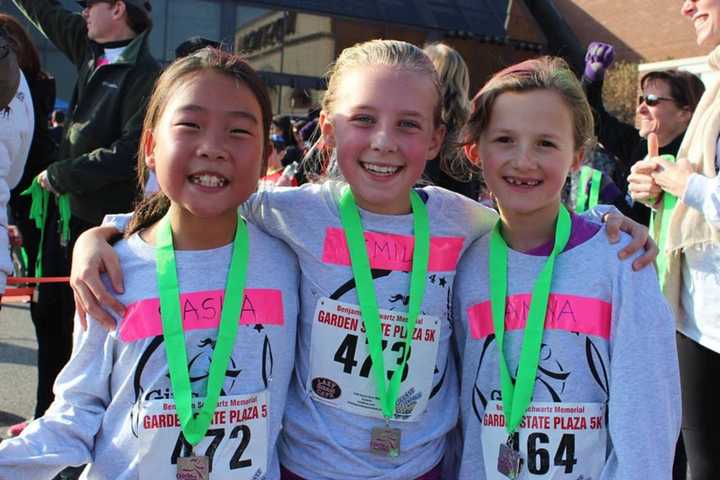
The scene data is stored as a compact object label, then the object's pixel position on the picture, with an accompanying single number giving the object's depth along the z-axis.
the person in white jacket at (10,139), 3.13
